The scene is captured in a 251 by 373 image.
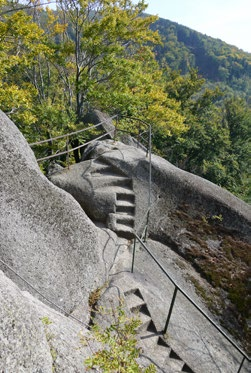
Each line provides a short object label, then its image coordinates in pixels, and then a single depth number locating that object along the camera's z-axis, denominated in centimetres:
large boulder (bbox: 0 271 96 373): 247
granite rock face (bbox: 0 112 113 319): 468
